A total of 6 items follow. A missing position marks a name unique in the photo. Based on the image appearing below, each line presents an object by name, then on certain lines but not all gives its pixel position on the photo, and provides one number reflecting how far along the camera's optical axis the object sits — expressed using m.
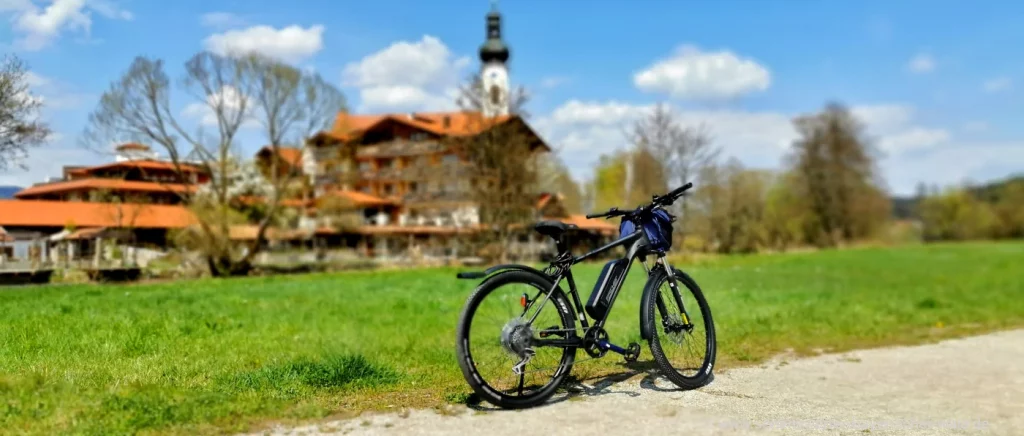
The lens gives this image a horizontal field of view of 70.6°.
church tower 80.19
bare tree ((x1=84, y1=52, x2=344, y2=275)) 24.30
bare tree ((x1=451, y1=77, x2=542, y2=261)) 35.97
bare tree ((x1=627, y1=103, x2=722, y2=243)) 42.38
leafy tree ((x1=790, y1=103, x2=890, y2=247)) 66.88
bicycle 4.57
